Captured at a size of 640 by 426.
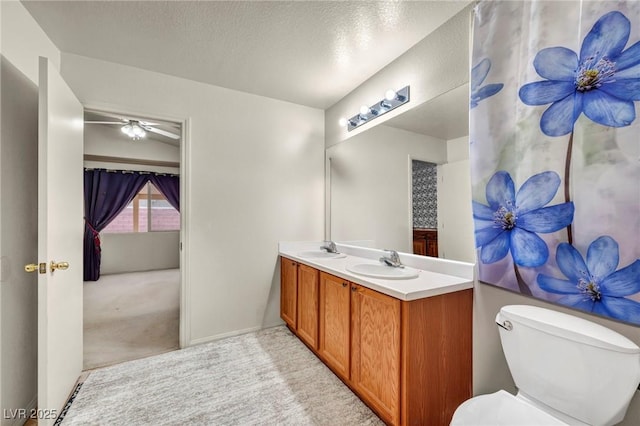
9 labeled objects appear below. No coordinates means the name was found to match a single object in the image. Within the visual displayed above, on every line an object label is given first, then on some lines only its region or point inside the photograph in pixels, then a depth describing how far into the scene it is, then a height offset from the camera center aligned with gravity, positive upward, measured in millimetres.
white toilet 848 -579
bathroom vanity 1283 -688
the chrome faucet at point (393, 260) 1893 -343
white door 1316 -148
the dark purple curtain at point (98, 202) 4688 +215
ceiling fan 3471 +1168
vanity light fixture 1946 +894
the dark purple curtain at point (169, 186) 5480 +598
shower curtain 917 +271
